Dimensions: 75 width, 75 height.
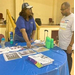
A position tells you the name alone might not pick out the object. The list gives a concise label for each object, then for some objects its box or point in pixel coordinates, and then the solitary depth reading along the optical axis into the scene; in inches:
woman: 64.2
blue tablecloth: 33.1
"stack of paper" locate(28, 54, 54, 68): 37.0
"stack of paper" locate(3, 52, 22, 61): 44.1
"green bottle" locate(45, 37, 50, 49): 60.9
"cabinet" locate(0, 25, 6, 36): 154.7
